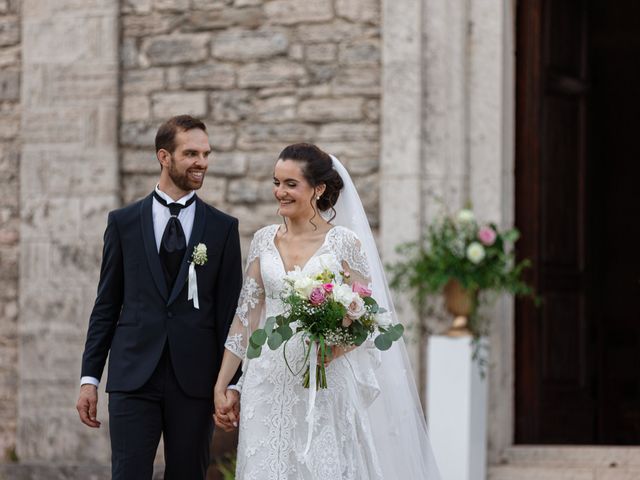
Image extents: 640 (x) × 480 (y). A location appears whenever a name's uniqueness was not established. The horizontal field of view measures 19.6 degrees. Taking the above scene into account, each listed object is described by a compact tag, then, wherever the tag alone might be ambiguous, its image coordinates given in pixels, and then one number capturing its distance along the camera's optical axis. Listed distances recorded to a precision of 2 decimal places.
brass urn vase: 10.98
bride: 6.98
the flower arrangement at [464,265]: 10.92
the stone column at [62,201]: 12.04
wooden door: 11.85
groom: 6.85
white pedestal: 10.61
